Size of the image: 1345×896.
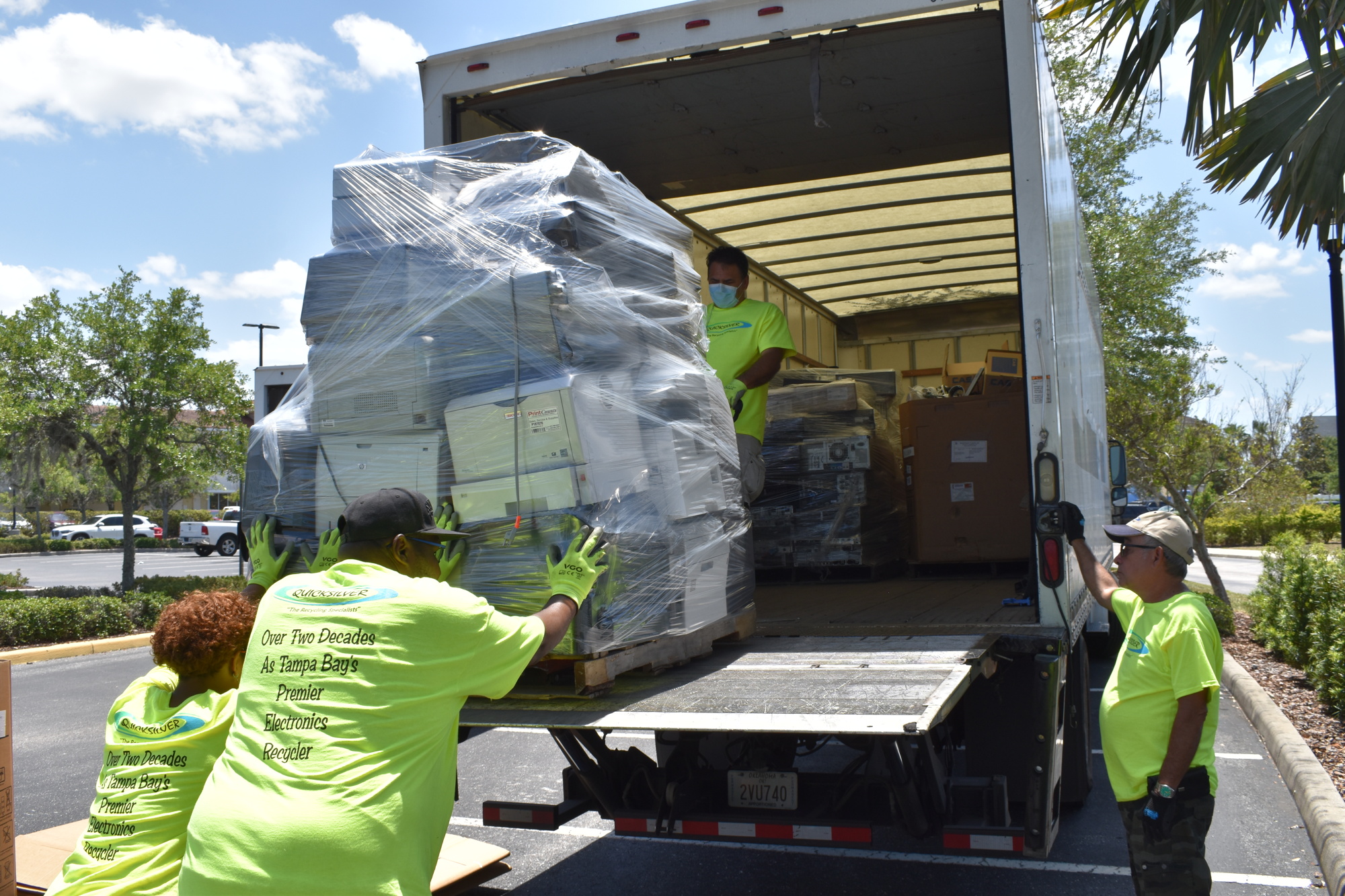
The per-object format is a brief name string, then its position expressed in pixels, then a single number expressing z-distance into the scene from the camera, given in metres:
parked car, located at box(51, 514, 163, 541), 41.75
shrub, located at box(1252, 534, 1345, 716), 6.45
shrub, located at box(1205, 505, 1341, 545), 26.34
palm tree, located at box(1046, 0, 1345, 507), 6.04
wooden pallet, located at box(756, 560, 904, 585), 6.27
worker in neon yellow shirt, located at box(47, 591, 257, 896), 2.29
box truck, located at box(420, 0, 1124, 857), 3.05
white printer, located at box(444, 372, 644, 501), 2.98
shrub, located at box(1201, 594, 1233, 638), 10.48
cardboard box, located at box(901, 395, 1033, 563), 5.77
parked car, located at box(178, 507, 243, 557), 35.72
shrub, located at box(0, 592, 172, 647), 11.39
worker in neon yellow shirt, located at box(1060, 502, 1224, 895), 2.85
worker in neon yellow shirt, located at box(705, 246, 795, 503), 4.79
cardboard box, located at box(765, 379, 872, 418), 6.54
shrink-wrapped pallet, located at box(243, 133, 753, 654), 3.03
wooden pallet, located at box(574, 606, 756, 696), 2.92
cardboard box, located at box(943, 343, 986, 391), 7.15
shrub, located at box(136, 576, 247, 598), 14.54
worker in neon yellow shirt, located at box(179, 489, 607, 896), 1.83
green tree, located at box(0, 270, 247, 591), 13.43
